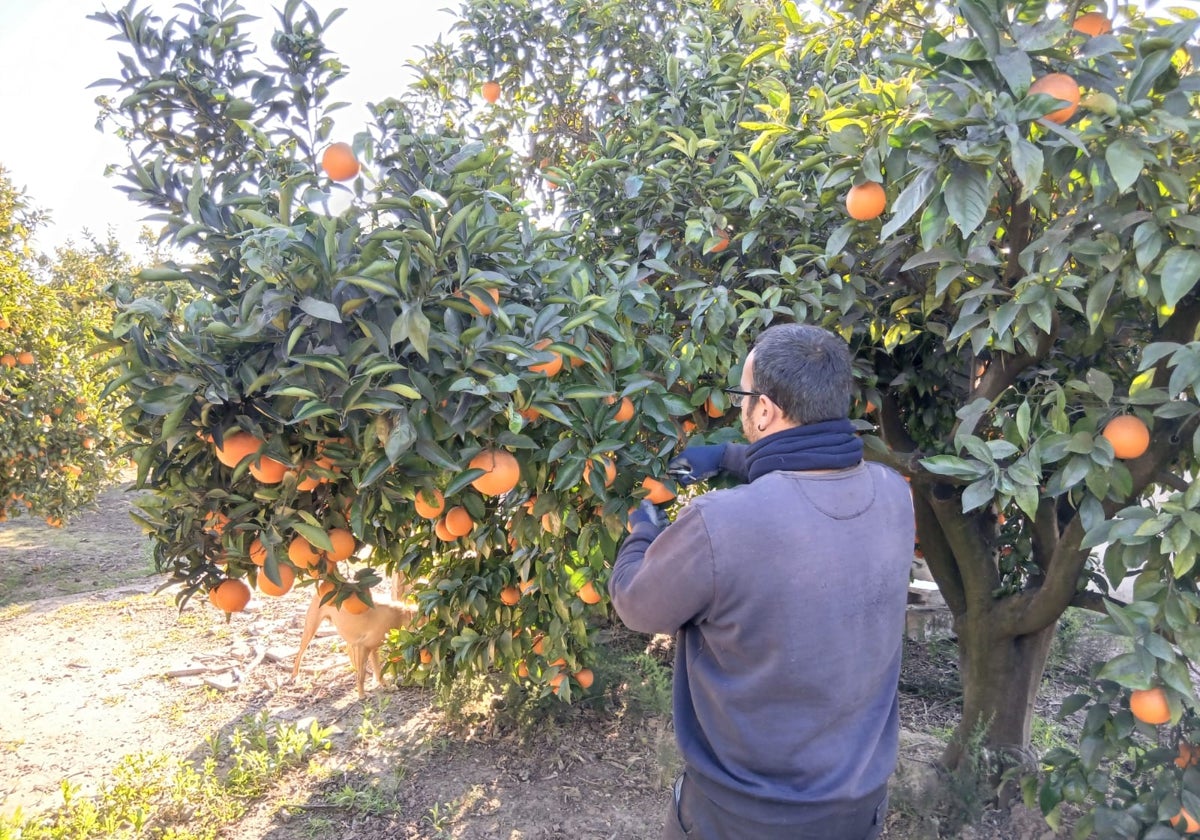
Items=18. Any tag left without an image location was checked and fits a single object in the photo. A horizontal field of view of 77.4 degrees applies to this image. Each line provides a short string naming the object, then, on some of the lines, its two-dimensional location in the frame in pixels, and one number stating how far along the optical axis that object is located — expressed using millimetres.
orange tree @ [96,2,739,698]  1416
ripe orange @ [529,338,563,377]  1600
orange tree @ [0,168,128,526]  4871
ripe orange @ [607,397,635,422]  1832
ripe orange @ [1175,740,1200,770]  1863
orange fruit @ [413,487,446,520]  1617
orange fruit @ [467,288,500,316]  1496
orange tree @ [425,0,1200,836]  1504
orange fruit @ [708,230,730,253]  2200
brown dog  3322
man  1309
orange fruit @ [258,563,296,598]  1666
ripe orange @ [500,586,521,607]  2811
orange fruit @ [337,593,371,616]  2096
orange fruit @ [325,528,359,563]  1791
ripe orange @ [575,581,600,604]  2264
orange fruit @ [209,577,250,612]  1918
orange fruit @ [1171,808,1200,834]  1751
